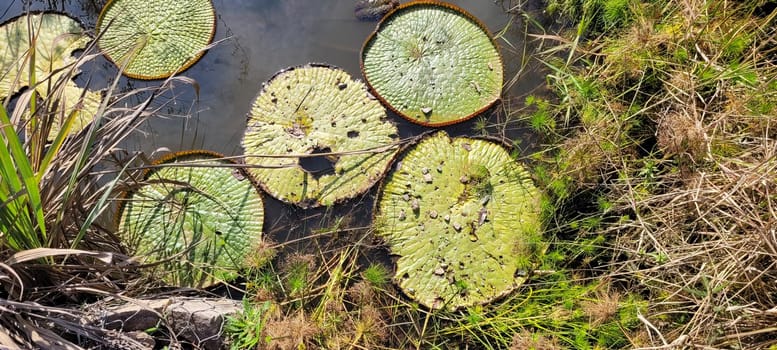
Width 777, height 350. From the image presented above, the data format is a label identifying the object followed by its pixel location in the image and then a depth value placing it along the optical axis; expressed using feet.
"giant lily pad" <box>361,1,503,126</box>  8.87
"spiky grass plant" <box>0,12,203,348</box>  5.46
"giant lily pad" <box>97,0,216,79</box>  8.75
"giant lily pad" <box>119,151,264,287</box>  8.14
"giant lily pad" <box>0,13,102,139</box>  8.46
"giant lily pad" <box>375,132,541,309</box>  8.37
